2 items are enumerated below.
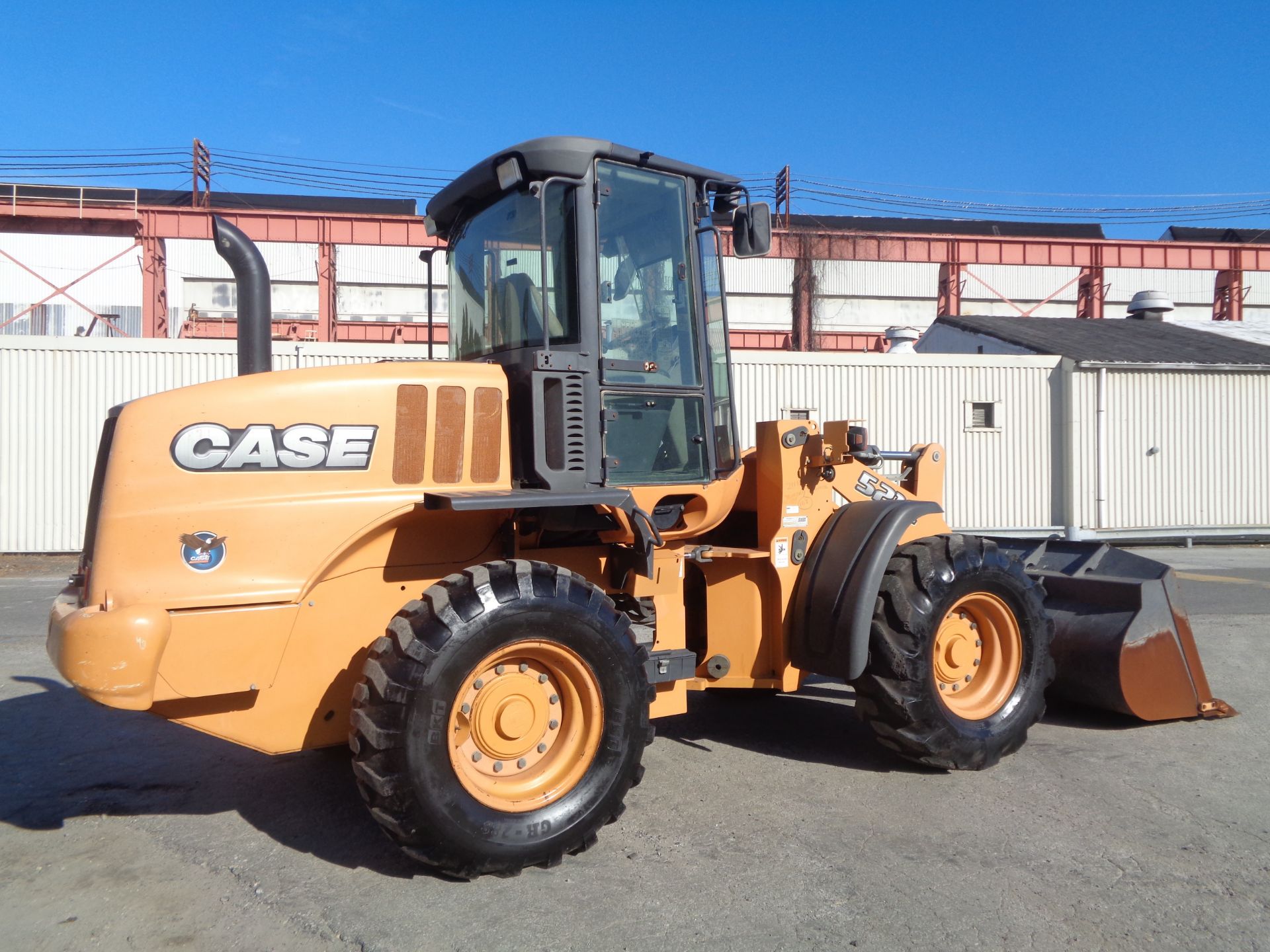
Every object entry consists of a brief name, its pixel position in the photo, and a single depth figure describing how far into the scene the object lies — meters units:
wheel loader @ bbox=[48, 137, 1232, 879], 3.44
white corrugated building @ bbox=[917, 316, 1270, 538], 16.66
